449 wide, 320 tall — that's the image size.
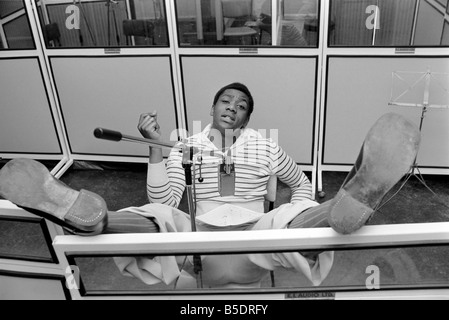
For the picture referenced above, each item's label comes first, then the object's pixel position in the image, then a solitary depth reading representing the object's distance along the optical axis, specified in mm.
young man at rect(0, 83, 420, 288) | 1198
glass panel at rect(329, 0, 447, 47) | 2781
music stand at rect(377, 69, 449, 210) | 2725
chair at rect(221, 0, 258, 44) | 2971
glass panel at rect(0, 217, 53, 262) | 1397
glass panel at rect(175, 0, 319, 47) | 2912
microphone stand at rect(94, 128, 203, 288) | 1239
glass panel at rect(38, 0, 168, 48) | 3104
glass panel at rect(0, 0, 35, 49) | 3172
